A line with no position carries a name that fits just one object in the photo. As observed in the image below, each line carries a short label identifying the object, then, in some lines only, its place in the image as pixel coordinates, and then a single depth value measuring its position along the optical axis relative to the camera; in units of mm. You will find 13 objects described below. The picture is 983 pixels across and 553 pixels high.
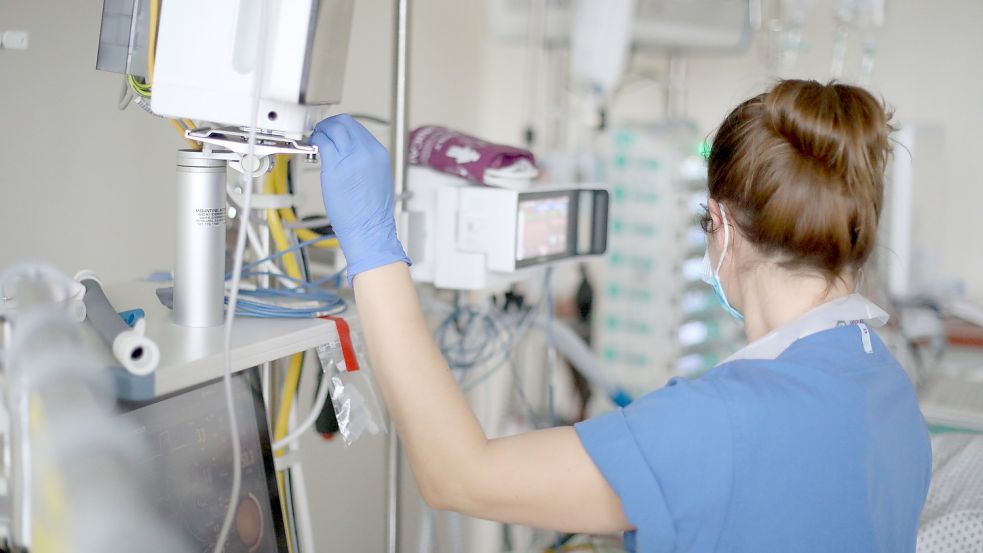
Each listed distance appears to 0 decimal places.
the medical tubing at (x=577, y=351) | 2119
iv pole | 1538
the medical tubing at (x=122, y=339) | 851
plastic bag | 1198
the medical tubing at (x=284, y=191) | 1431
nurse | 1026
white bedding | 1589
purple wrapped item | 1622
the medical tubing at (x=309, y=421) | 1398
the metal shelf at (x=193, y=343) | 884
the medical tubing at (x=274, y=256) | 1291
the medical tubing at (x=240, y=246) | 941
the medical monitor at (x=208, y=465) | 1021
